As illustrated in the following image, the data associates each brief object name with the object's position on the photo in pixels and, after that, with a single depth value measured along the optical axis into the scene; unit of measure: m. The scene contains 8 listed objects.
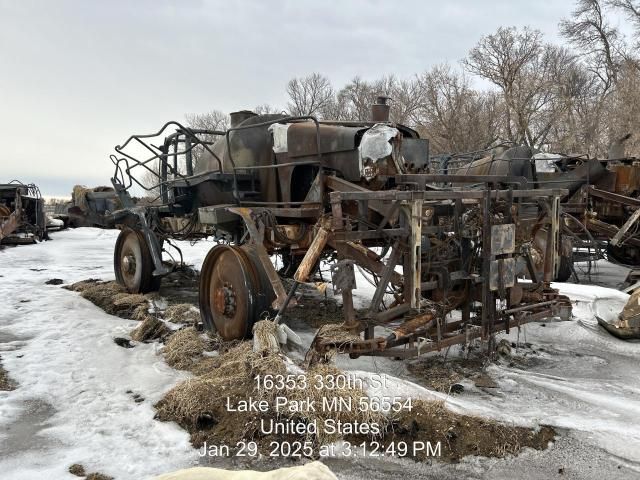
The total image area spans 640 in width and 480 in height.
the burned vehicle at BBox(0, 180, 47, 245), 17.80
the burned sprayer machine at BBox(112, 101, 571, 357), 4.37
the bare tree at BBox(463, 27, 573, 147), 28.14
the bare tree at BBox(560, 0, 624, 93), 31.38
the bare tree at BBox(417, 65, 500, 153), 29.08
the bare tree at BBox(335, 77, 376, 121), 37.91
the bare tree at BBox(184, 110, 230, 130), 47.34
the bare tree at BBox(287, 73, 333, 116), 41.78
